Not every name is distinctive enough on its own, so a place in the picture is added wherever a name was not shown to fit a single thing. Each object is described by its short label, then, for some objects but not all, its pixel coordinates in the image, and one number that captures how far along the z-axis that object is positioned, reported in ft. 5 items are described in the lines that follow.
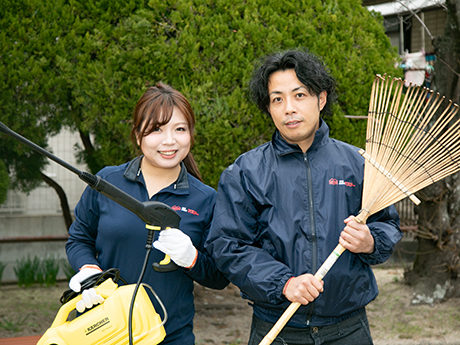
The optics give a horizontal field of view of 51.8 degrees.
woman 6.98
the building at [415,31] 32.30
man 6.44
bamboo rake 6.87
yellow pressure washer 6.10
